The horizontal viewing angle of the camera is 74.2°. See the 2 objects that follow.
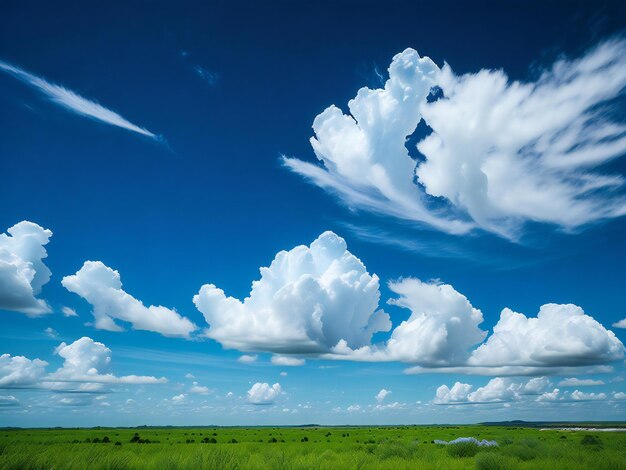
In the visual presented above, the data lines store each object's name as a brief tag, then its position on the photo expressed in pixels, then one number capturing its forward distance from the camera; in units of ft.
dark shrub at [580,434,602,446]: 149.07
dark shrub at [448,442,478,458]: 106.01
